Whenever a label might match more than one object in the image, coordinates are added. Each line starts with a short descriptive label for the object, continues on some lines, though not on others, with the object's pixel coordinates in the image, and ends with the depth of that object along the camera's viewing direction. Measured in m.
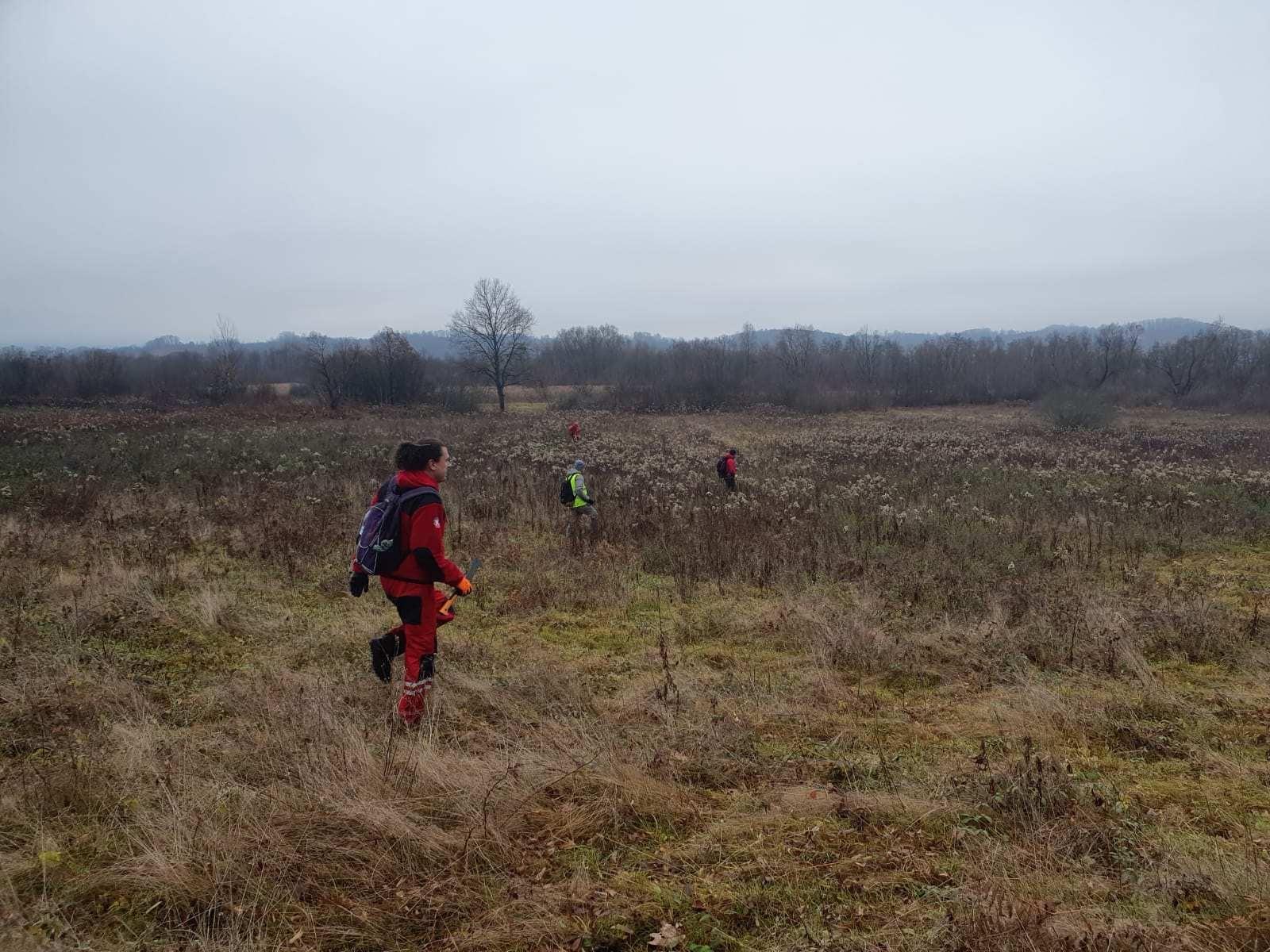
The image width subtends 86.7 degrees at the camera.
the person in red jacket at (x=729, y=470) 14.64
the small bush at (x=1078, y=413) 32.61
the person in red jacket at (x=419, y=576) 4.57
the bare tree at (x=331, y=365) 41.28
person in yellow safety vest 11.02
